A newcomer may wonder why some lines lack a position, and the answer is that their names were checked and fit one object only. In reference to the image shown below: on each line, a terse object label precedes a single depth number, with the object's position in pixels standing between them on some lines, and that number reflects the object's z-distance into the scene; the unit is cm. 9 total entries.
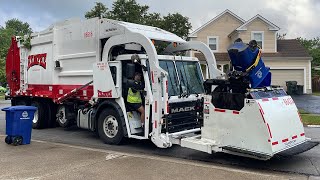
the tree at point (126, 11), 2581
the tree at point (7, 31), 3333
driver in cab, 613
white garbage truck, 499
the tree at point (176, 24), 2610
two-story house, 2179
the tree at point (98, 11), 2630
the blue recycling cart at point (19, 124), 674
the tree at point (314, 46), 3590
